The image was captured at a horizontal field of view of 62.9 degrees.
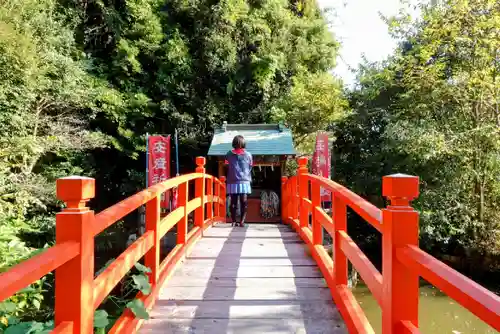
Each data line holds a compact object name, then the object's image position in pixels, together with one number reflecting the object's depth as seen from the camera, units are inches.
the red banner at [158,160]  391.2
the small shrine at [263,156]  446.3
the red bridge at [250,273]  60.4
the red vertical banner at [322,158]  398.6
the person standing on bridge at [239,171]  238.4
